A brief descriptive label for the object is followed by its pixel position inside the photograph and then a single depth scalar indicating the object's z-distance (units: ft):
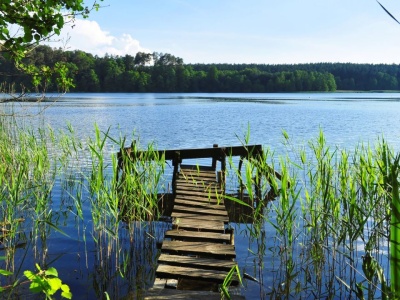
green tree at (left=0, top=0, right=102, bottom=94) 14.88
